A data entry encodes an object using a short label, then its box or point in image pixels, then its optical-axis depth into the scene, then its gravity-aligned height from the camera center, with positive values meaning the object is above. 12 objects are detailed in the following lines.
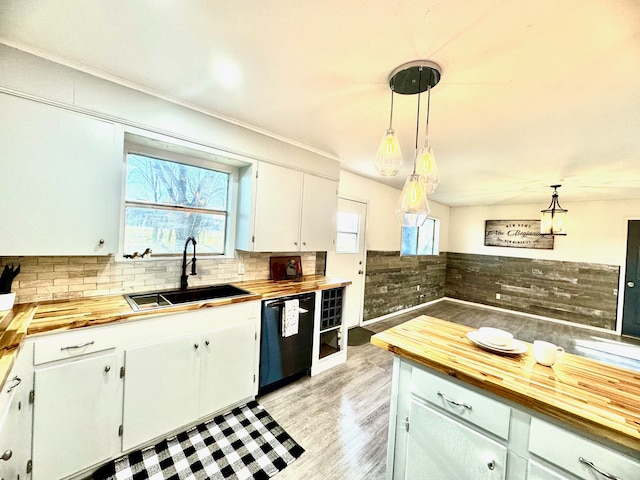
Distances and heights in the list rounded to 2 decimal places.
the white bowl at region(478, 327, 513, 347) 1.35 -0.49
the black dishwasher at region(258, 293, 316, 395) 2.25 -1.01
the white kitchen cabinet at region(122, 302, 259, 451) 1.63 -1.00
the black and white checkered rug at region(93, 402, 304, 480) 1.55 -1.46
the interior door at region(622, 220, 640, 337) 4.30 -0.55
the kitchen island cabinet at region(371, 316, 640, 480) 0.87 -0.66
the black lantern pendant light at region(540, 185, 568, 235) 3.79 +0.41
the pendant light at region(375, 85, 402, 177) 1.49 +0.50
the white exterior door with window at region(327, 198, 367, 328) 3.77 -0.22
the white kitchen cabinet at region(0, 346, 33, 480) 1.13 -0.96
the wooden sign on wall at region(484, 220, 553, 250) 5.17 +0.25
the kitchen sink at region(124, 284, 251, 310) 1.95 -0.55
